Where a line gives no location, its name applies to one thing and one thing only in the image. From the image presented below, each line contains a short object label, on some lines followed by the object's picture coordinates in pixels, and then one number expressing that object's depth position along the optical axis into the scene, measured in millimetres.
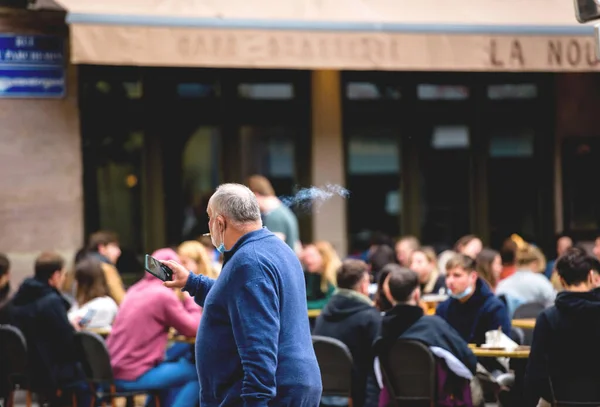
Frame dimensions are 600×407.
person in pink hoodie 15419
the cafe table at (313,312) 18876
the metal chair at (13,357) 16273
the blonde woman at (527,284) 18769
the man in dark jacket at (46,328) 16340
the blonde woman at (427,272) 20425
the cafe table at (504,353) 14164
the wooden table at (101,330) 17234
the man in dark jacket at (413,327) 13576
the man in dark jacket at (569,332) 12795
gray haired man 8283
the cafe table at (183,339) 16273
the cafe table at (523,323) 16536
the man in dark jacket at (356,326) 15045
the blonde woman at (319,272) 20011
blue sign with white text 21960
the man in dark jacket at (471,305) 15379
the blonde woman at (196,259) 16740
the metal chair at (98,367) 15298
